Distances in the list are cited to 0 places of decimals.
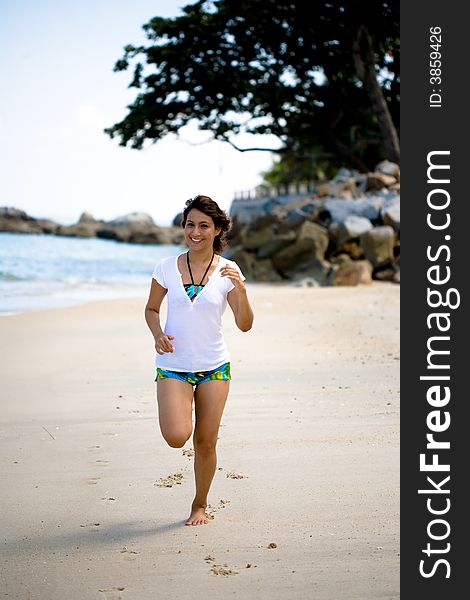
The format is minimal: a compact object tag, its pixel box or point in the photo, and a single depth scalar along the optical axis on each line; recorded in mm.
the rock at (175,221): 105900
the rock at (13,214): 97375
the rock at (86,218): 106750
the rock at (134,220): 101188
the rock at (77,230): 98125
